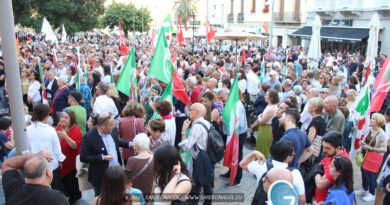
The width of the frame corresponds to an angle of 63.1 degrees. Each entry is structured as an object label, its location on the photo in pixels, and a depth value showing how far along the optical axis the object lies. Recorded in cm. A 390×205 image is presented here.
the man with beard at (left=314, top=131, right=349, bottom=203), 309
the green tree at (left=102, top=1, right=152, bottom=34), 3888
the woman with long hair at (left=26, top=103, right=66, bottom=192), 394
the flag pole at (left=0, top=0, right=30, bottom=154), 285
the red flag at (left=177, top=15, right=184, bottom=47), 1498
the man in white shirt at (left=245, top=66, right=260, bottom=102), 855
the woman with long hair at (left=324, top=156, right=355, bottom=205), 277
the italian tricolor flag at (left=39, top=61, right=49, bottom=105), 742
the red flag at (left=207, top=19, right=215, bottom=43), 1419
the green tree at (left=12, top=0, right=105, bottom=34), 2577
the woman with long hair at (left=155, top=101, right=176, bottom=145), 457
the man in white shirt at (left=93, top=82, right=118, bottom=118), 555
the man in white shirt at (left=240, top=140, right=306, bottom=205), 304
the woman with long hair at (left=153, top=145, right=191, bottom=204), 266
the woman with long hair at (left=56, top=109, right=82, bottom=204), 435
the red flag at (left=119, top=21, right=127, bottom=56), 1058
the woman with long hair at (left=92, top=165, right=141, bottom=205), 253
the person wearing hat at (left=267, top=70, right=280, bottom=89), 816
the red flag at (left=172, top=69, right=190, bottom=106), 564
